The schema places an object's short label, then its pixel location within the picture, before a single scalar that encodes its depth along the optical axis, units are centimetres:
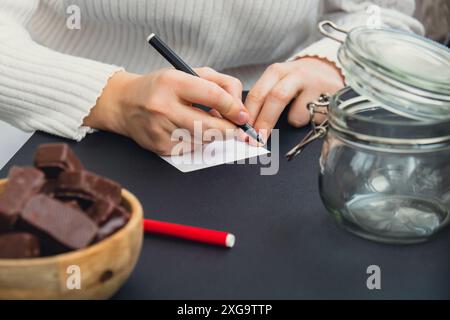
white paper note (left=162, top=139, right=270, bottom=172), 75
